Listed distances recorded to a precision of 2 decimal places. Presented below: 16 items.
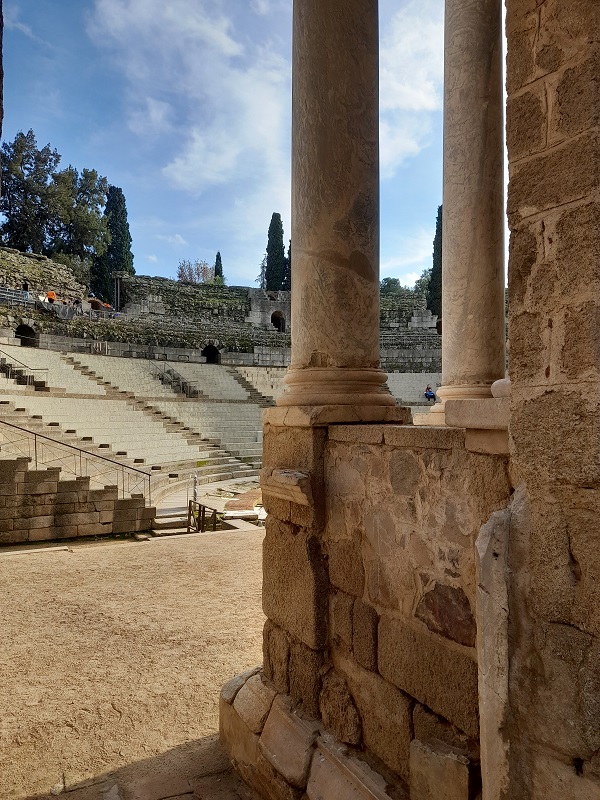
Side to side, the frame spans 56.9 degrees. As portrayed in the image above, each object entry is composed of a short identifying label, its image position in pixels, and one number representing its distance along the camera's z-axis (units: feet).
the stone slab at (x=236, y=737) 9.80
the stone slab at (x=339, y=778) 7.59
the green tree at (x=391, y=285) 187.72
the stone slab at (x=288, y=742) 8.66
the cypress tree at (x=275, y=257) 132.16
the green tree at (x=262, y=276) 168.68
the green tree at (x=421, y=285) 161.76
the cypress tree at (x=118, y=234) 140.36
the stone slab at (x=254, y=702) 9.90
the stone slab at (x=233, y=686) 10.76
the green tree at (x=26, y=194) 124.06
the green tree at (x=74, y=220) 127.24
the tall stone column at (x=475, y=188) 14.70
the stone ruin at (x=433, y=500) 5.04
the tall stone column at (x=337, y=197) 10.06
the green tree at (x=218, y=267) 172.55
